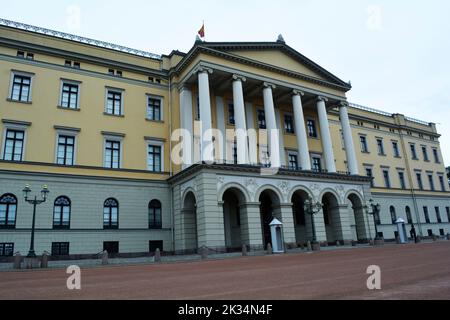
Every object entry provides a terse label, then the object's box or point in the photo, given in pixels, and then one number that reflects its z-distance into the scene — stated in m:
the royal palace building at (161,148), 25.98
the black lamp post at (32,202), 19.41
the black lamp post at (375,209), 33.00
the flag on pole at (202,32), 30.77
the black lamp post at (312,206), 27.90
